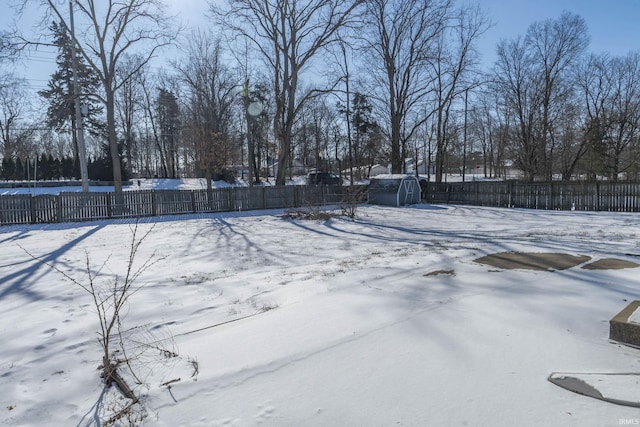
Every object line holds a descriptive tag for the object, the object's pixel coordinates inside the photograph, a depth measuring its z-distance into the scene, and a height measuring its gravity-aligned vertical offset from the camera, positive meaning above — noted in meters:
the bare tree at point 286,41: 24.14 +10.04
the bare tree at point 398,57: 29.42 +10.72
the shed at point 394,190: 23.22 +0.30
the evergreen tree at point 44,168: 36.90 +3.15
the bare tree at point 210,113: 26.66 +7.15
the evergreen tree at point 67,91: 19.58 +8.34
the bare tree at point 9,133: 40.71 +8.17
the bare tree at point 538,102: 29.23 +7.11
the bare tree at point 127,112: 40.98 +9.81
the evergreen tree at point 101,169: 35.62 +2.90
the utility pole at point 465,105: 33.48 +8.31
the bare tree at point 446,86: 30.75 +8.83
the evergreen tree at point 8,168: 36.59 +3.21
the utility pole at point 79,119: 17.56 +3.74
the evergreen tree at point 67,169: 38.56 +3.19
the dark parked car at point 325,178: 36.38 +1.72
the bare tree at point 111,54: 20.48 +7.90
